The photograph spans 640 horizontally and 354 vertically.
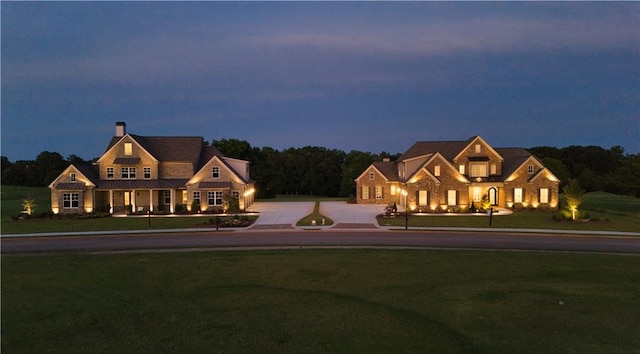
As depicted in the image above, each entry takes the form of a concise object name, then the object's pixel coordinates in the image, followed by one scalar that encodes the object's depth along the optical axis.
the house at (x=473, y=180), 39.97
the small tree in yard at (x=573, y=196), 31.72
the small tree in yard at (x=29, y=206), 35.09
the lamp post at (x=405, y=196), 39.47
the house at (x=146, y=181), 38.97
